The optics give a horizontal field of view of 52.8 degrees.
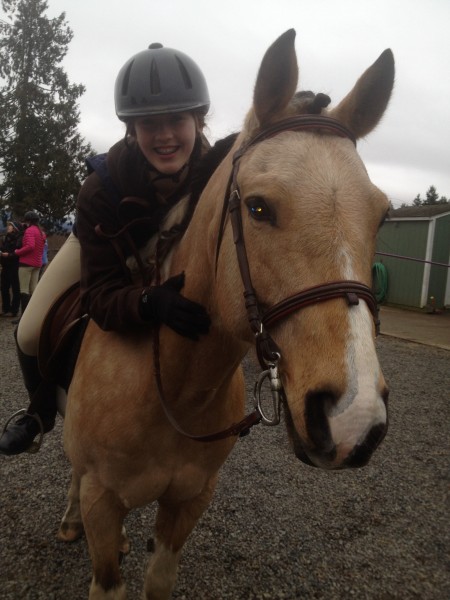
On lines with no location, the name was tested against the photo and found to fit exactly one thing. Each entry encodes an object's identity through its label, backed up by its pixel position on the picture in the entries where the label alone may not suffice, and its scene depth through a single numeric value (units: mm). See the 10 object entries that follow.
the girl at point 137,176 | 1894
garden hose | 15618
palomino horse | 1116
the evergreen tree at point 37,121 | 24750
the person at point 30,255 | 9523
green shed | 15086
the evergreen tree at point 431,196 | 58262
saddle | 2352
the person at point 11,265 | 10125
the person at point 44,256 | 10670
